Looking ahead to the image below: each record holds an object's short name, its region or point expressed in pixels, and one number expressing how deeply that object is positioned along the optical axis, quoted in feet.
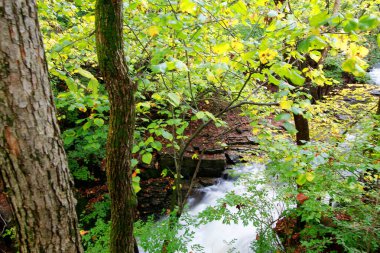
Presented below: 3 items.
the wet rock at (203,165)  24.86
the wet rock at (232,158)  26.47
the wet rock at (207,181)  24.93
